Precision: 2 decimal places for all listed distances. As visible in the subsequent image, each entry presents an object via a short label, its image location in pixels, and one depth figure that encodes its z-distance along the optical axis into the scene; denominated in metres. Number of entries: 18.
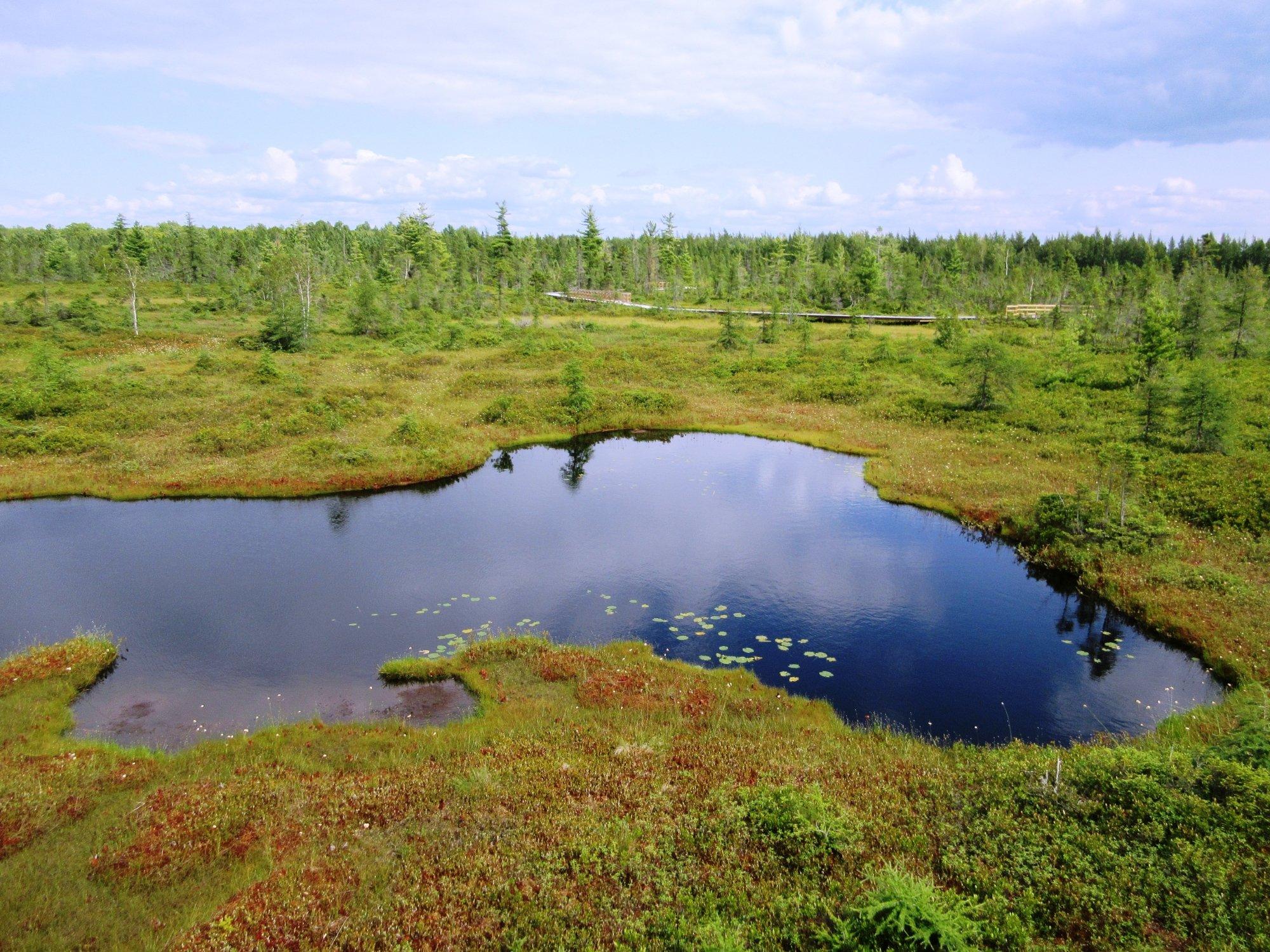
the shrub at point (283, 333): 64.88
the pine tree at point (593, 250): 125.84
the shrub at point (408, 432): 39.66
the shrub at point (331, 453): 36.16
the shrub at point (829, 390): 51.69
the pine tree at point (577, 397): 47.40
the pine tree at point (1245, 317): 57.31
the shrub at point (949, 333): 66.62
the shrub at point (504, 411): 46.35
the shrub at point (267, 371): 51.22
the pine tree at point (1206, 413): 32.81
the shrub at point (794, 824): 10.53
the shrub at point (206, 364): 53.31
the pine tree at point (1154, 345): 47.75
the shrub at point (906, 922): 8.09
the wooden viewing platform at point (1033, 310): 85.81
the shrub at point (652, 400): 49.88
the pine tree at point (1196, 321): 55.22
